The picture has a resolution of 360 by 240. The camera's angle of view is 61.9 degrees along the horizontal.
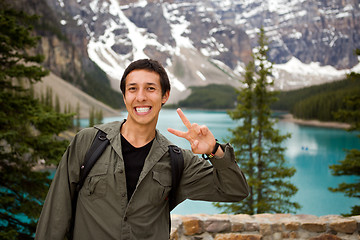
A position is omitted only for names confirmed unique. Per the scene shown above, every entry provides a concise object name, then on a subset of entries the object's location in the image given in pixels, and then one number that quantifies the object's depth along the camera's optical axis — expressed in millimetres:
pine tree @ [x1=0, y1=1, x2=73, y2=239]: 6590
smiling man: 1766
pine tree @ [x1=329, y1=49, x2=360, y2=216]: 9616
